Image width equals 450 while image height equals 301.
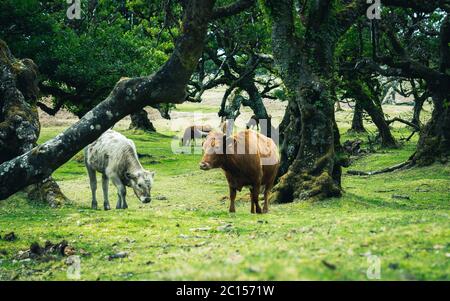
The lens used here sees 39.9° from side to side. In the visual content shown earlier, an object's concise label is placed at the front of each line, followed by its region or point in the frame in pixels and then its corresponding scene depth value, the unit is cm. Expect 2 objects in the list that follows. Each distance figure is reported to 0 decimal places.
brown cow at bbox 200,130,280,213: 1766
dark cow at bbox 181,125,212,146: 1881
